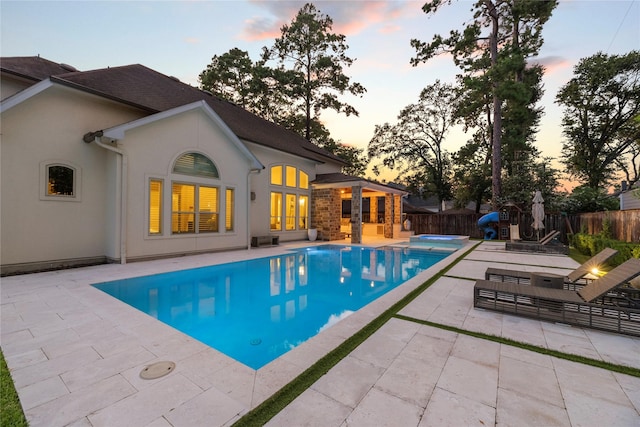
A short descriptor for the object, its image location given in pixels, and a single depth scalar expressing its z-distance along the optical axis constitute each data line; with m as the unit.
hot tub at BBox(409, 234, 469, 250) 15.61
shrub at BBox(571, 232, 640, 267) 7.40
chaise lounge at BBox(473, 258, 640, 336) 3.90
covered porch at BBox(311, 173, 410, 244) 15.76
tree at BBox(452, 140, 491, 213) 24.97
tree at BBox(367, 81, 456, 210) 26.94
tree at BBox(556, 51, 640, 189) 23.00
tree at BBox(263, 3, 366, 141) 23.69
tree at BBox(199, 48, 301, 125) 23.30
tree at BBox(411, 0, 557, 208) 16.22
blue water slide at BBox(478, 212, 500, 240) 18.38
